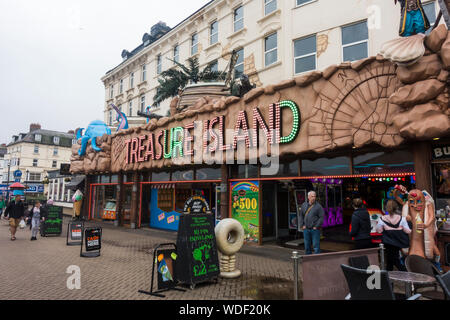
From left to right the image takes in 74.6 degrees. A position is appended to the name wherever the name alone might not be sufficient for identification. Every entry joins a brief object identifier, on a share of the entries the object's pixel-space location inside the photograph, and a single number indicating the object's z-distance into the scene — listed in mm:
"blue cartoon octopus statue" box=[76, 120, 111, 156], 21625
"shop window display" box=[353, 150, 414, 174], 8242
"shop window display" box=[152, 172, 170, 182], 16594
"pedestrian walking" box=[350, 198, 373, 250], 7059
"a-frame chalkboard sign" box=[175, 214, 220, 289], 6293
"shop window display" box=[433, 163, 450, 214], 7379
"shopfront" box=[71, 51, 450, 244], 7898
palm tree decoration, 19266
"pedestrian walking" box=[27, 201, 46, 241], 12680
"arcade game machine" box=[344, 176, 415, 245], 14034
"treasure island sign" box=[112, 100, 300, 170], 10250
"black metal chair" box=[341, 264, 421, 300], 3541
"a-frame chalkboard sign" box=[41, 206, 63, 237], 13836
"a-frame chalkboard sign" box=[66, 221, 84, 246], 11812
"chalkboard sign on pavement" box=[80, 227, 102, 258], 9523
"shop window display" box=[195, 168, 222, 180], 13520
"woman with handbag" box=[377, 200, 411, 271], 6355
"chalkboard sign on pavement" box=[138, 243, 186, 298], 6008
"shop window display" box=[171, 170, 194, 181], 15048
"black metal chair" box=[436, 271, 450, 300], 3703
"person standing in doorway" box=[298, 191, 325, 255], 8227
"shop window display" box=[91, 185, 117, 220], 20281
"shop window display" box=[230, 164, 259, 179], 11875
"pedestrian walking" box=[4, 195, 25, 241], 12477
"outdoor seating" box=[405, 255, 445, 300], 4539
